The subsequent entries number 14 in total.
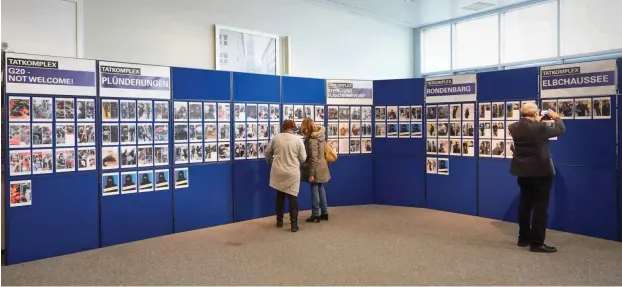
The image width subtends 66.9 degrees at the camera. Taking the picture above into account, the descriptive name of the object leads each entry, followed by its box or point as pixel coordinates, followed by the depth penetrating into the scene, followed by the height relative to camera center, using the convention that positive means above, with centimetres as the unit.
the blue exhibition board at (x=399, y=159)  740 -37
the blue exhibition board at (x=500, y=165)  612 -40
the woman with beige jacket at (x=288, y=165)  593 -35
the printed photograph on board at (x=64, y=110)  486 +30
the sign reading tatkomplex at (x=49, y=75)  457 +65
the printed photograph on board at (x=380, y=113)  771 +39
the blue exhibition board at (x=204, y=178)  591 -53
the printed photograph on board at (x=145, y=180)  554 -50
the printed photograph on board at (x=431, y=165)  721 -44
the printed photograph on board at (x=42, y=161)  471 -22
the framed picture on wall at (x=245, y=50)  775 +149
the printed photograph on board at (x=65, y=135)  487 +4
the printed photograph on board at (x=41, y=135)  471 +4
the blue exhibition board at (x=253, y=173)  650 -50
